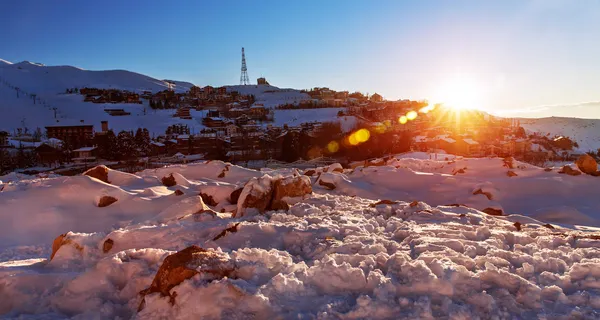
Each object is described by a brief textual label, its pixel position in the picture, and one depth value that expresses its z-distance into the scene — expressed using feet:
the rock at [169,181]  39.19
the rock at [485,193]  34.78
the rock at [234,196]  32.08
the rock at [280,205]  23.78
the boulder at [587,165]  39.52
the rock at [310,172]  47.47
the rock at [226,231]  16.05
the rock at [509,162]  45.47
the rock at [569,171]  39.19
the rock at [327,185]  36.88
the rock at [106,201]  29.33
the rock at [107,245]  15.56
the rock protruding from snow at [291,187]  25.91
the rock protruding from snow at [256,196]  24.25
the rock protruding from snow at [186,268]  10.55
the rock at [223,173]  47.68
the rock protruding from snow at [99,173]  36.78
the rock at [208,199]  32.82
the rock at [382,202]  24.87
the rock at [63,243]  15.43
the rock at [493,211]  27.71
